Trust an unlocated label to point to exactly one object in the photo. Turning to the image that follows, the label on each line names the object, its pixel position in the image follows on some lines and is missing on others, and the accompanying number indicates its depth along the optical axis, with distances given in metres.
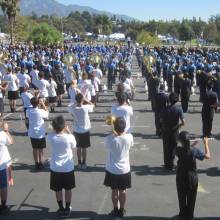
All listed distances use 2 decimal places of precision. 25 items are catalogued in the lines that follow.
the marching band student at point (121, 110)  11.52
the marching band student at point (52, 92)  19.94
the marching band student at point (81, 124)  11.57
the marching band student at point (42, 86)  18.88
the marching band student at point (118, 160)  8.43
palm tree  61.34
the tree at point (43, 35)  60.22
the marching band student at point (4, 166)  9.00
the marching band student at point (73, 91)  16.31
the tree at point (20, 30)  78.01
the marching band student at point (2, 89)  18.36
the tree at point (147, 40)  64.38
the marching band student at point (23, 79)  21.62
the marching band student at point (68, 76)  23.11
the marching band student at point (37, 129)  11.73
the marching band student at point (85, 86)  17.45
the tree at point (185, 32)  85.38
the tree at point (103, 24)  118.86
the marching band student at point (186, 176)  8.43
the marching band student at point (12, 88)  20.55
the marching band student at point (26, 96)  16.06
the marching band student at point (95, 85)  21.26
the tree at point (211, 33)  83.45
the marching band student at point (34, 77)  21.07
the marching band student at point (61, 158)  8.70
